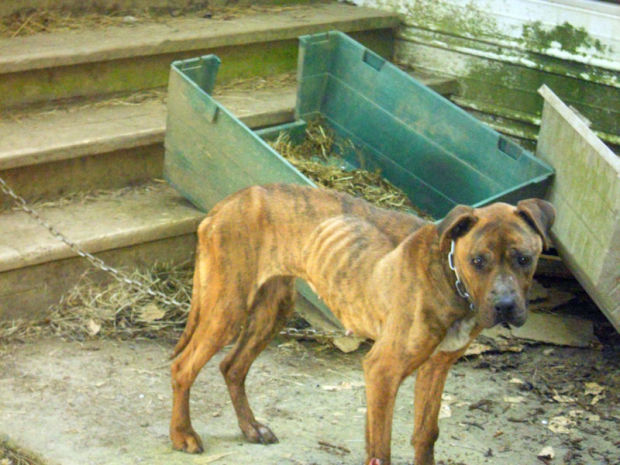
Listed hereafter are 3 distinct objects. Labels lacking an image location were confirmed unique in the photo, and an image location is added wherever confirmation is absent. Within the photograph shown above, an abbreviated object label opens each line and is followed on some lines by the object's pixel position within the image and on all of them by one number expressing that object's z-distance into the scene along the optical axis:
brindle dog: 3.52
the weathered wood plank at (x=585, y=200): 4.75
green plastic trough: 5.28
